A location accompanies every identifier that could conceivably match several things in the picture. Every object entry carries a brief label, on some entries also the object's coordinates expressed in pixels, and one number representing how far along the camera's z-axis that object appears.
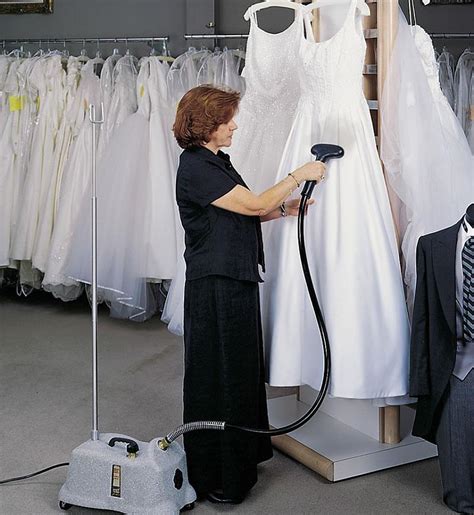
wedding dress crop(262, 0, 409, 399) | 2.95
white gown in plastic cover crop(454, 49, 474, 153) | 5.16
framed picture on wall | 6.38
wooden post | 3.06
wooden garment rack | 3.08
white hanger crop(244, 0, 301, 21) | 3.25
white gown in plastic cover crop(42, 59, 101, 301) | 5.40
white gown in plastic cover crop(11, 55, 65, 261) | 5.60
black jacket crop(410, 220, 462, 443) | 2.76
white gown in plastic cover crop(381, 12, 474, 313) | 3.07
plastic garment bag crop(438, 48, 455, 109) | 5.25
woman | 2.82
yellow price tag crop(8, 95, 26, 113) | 5.70
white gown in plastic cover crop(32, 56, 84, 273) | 5.54
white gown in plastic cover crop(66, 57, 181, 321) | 5.11
